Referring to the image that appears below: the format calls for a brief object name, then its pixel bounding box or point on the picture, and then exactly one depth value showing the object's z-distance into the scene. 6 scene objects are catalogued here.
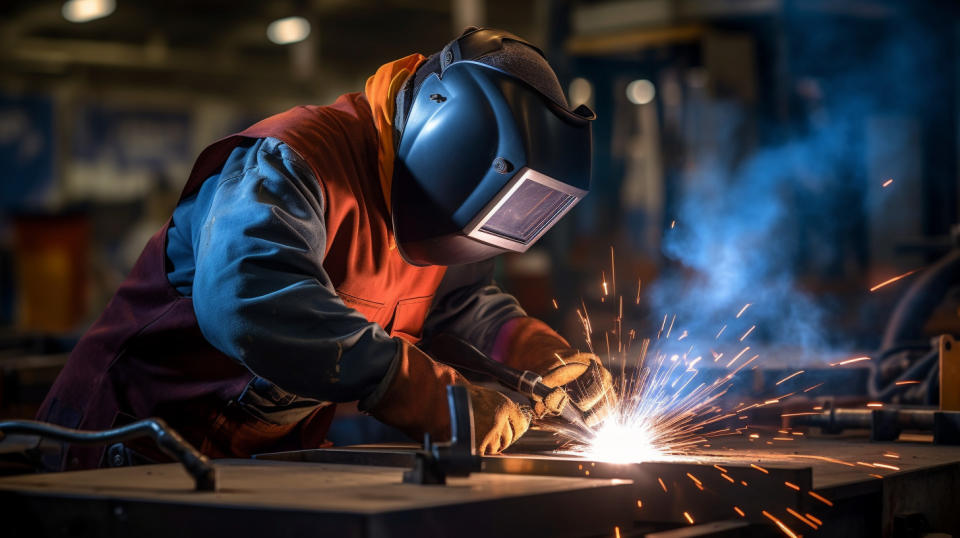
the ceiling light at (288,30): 10.62
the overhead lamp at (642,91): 6.97
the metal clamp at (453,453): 1.32
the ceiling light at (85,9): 10.16
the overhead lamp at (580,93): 8.76
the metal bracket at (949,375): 2.18
